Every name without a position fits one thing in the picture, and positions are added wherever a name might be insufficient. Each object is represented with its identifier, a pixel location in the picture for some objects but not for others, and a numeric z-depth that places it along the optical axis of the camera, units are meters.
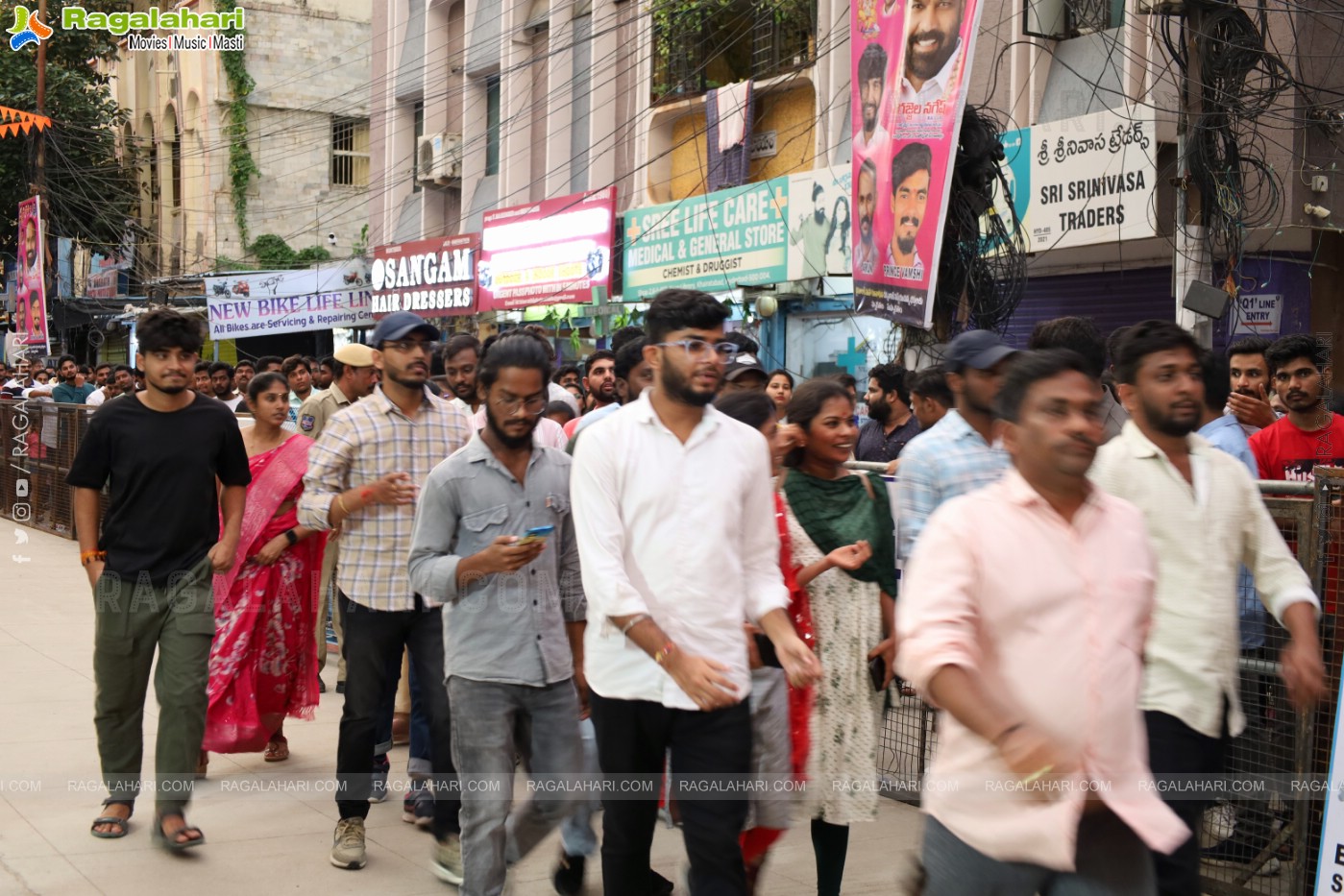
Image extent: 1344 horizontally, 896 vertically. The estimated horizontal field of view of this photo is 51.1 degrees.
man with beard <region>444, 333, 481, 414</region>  6.72
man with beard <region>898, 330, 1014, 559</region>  4.46
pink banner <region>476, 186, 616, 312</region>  16.77
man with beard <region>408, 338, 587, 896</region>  4.44
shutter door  12.59
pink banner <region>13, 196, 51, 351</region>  23.66
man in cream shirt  3.73
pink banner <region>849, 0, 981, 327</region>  8.10
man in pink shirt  2.77
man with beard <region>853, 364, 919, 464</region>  9.18
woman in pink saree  6.43
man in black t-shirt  5.53
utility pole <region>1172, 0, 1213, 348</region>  8.24
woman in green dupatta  4.62
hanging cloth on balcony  17.55
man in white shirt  3.80
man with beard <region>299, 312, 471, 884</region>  5.20
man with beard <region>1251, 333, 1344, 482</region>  6.52
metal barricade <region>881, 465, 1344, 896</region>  4.87
